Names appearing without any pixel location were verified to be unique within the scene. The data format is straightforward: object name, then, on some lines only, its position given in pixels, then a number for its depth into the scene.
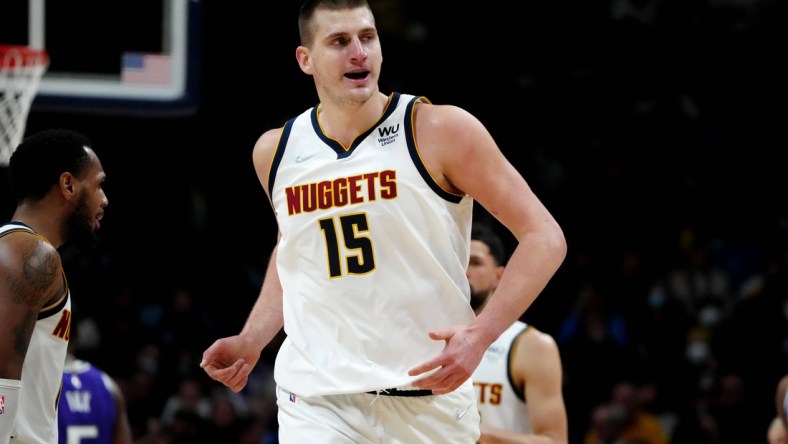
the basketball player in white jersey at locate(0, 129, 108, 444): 8.42
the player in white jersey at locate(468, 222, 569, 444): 11.64
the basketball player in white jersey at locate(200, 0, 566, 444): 8.17
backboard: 13.81
